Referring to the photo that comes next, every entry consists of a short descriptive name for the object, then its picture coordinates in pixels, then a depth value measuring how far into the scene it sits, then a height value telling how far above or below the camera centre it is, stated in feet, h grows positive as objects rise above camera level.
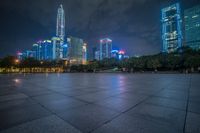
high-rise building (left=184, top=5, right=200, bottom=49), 365.74 +166.71
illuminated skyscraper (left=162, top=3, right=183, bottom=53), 441.64 +106.39
